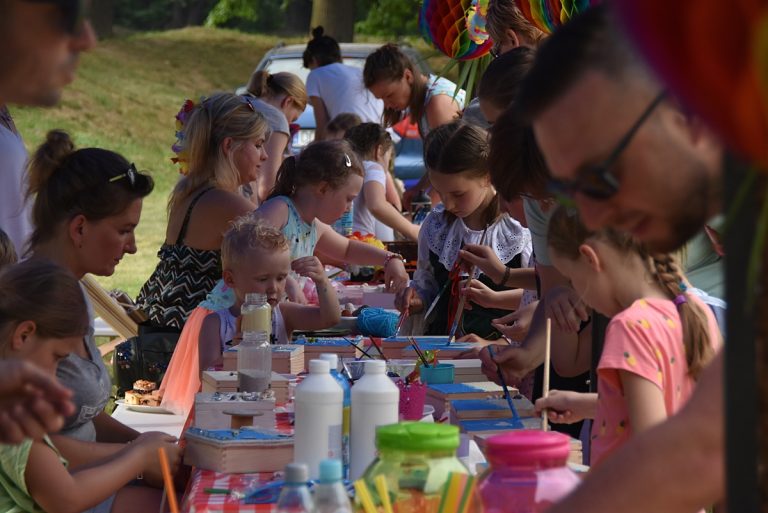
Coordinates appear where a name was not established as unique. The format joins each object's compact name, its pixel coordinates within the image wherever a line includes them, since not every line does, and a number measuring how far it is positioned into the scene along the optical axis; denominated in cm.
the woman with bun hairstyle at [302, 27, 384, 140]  972
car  1271
